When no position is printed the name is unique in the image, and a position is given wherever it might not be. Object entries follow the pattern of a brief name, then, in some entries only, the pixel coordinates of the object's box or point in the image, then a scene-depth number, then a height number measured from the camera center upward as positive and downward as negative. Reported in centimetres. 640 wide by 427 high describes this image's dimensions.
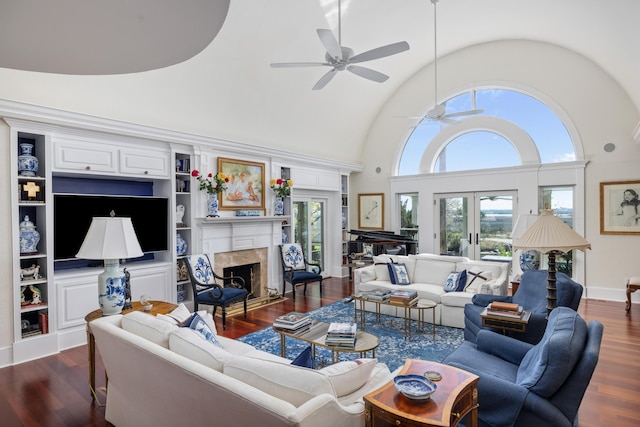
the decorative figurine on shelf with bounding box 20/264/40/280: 392 -65
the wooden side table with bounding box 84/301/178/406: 302 -115
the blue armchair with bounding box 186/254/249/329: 480 -108
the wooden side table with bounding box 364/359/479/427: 144 -84
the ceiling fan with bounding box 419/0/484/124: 564 +163
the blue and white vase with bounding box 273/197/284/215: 676 +13
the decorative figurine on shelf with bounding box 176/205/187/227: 540 -1
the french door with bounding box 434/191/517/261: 711 -25
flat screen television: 421 -2
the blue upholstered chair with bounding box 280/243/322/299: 633 -103
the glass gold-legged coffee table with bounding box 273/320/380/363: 306 -118
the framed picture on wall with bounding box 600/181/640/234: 584 +7
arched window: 670 +158
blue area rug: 379 -156
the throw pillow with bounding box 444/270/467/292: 492 -99
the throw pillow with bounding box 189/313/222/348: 262 -87
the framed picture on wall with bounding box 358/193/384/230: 869 +5
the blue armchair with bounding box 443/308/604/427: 187 -97
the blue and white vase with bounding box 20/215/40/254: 390 -25
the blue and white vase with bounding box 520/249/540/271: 445 -62
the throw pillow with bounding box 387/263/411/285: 547 -98
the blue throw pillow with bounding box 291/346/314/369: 201 -86
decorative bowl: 154 -81
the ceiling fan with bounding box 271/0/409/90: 339 +168
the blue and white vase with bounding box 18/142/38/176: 390 +61
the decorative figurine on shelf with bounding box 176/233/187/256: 535 -48
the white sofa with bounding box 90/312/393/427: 148 -83
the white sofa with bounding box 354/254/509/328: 469 -102
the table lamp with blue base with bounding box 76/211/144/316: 291 -30
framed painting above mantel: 591 +52
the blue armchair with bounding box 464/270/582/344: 308 -93
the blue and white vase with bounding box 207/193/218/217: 556 +15
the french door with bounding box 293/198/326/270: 773 -30
